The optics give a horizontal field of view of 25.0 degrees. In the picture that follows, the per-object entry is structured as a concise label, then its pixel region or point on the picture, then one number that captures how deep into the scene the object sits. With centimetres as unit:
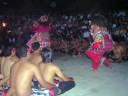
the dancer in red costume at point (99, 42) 743
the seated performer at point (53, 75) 507
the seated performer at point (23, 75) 438
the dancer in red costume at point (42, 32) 822
